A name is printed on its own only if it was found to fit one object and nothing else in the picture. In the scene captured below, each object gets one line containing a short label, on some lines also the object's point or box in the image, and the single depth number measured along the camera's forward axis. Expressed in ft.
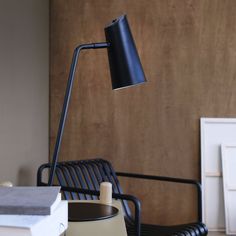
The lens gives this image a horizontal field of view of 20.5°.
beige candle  7.46
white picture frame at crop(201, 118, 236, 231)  12.88
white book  5.18
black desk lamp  7.50
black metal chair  9.70
